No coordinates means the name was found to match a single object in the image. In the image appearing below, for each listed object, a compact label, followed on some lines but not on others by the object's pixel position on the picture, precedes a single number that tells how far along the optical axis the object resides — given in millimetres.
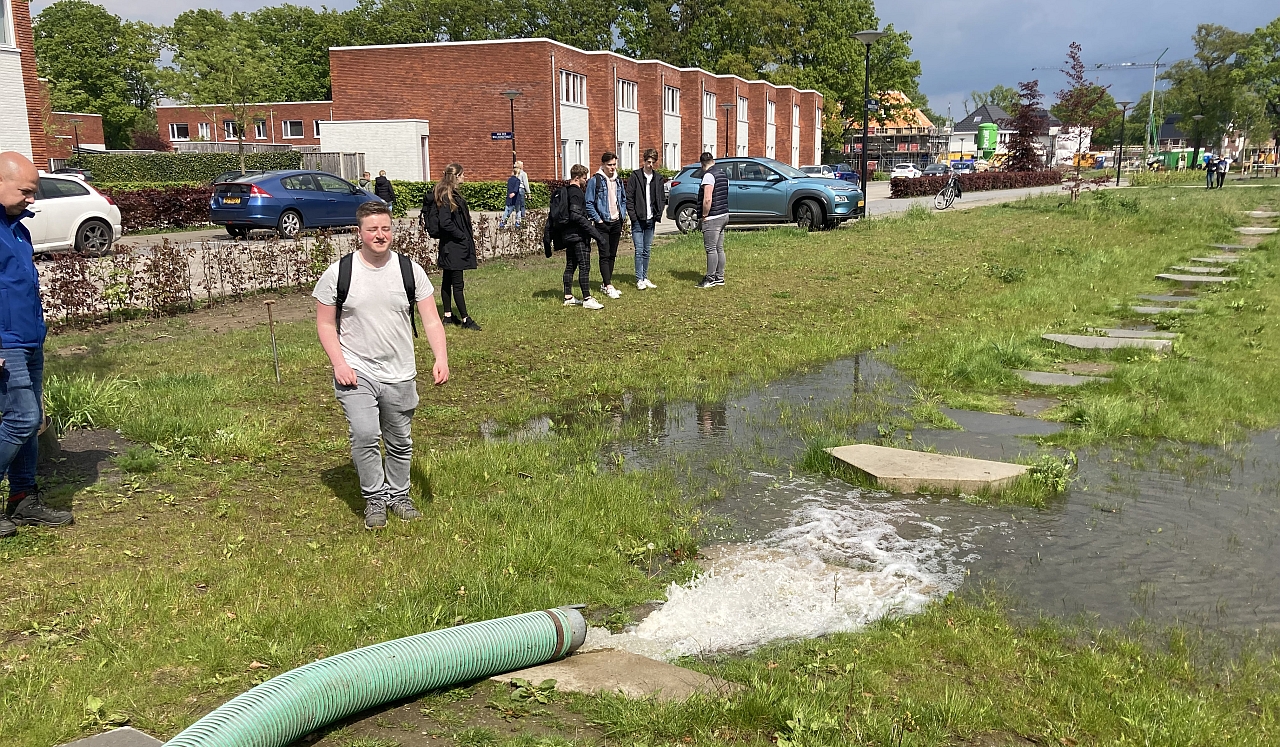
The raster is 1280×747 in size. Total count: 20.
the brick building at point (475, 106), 41781
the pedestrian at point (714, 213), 12883
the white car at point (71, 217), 16766
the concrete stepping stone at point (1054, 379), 7816
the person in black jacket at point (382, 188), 27125
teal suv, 21359
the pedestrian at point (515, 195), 24359
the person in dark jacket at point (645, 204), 12266
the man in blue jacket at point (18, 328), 4434
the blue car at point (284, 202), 21812
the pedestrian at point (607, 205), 11383
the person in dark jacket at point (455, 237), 10055
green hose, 2875
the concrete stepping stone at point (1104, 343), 8812
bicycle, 31583
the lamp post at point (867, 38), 24312
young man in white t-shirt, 4805
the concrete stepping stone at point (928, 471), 5391
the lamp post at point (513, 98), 37438
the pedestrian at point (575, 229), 11094
